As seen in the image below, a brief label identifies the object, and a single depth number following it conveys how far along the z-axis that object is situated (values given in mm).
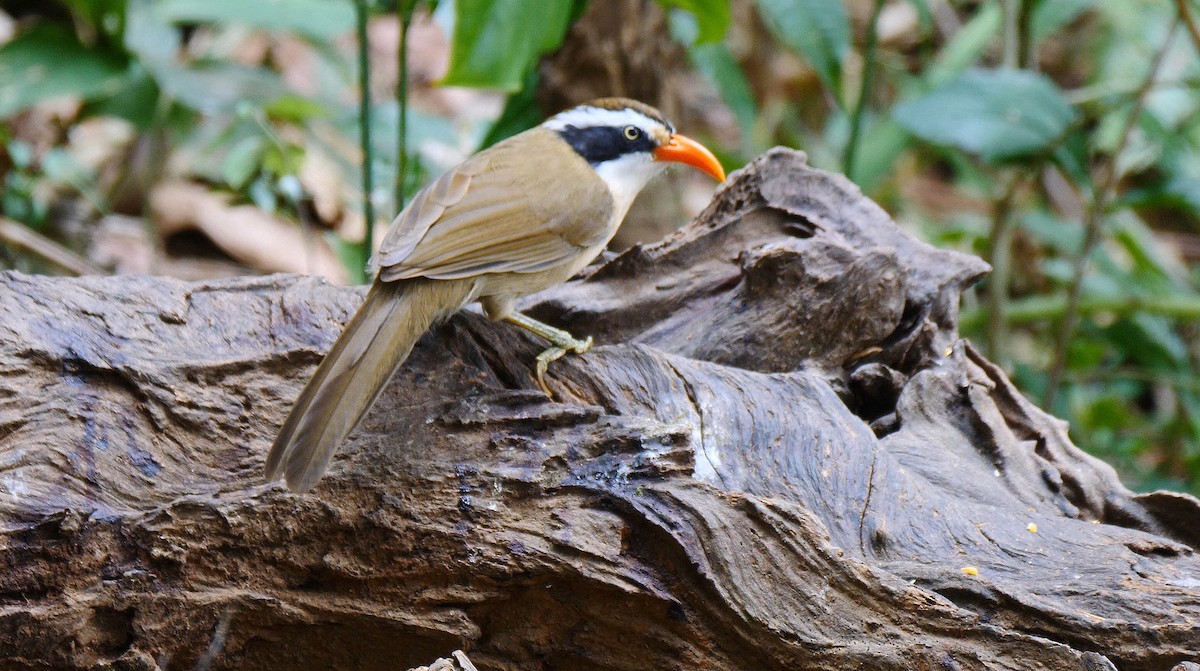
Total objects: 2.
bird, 4684
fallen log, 4703
